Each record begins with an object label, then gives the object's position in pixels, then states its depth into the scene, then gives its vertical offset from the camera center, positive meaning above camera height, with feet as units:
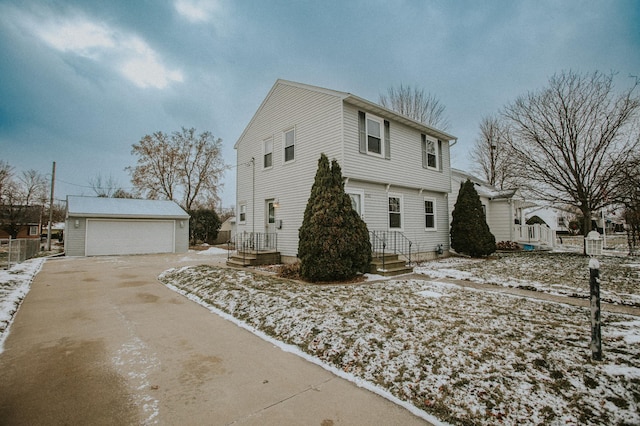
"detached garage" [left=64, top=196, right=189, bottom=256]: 56.29 +0.79
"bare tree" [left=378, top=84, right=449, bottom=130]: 76.43 +32.51
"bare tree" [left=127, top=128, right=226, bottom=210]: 92.32 +21.06
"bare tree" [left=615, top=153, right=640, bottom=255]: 33.86 +4.90
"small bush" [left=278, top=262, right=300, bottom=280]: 27.52 -4.11
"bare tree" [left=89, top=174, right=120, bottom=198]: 122.52 +19.65
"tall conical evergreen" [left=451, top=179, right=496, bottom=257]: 41.01 +0.04
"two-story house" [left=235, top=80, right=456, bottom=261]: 32.96 +8.24
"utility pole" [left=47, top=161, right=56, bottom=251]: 71.47 +13.61
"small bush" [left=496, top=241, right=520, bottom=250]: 55.62 -3.55
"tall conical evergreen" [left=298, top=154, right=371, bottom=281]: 24.99 -0.54
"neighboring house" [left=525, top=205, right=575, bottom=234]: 134.21 +3.02
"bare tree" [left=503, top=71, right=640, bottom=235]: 42.68 +13.81
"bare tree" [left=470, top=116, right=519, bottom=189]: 86.63 +22.92
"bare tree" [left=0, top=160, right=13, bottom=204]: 72.36 +15.28
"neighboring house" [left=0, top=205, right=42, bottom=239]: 88.08 +4.89
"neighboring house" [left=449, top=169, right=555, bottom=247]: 57.52 +0.99
